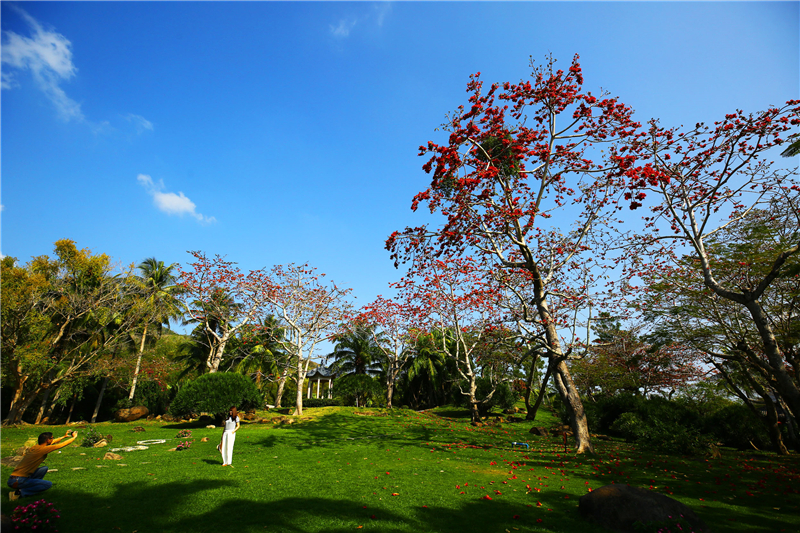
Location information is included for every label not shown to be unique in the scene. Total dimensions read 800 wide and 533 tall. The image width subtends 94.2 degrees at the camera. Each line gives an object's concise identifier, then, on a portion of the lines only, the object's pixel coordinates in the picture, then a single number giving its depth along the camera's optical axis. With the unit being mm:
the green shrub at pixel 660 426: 14531
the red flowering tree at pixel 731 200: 9820
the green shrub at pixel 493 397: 31844
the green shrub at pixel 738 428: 19531
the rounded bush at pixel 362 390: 34438
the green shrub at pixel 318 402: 39812
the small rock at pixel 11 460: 8844
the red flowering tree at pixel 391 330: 30828
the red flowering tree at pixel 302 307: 26188
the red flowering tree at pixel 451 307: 22219
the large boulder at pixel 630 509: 5945
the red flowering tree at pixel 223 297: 26922
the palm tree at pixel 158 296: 27406
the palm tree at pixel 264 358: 35216
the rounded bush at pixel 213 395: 20344
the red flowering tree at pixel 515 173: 11852
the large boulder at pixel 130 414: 27547
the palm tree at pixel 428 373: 35625
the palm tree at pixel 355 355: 38906
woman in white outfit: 10374
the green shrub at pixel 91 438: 13083
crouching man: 6773
